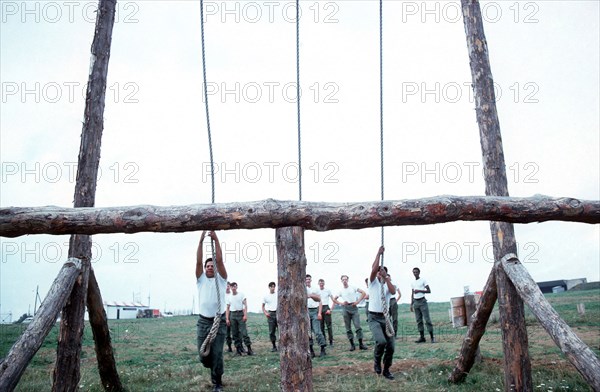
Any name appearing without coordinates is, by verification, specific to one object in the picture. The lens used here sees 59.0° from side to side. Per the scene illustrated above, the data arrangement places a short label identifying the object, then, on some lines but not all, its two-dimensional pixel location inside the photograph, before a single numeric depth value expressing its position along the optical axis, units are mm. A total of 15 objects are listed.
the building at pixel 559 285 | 49969
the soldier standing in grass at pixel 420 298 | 13836
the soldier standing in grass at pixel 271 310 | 13469
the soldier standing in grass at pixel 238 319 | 13188
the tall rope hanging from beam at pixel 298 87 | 5620
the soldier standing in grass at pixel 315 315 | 12595
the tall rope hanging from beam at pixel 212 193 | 5789
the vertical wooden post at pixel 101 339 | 6703
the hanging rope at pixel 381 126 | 6129
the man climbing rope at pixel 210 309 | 7500
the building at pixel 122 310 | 54862
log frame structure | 4781
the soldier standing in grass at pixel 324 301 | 13734
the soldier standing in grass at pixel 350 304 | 13312
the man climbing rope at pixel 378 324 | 8805
